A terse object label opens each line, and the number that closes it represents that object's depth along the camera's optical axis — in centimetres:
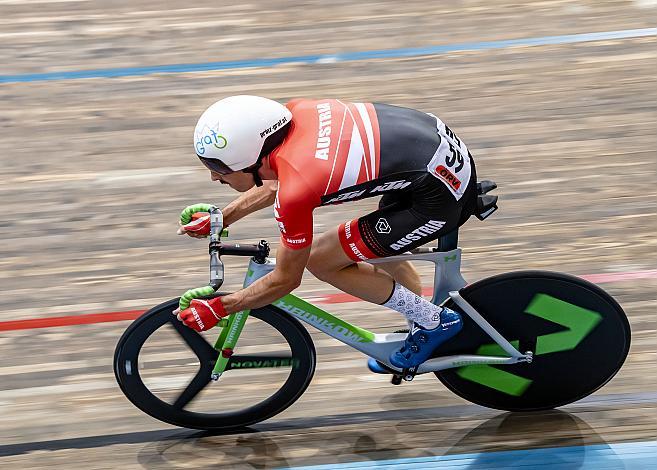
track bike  770
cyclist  670
